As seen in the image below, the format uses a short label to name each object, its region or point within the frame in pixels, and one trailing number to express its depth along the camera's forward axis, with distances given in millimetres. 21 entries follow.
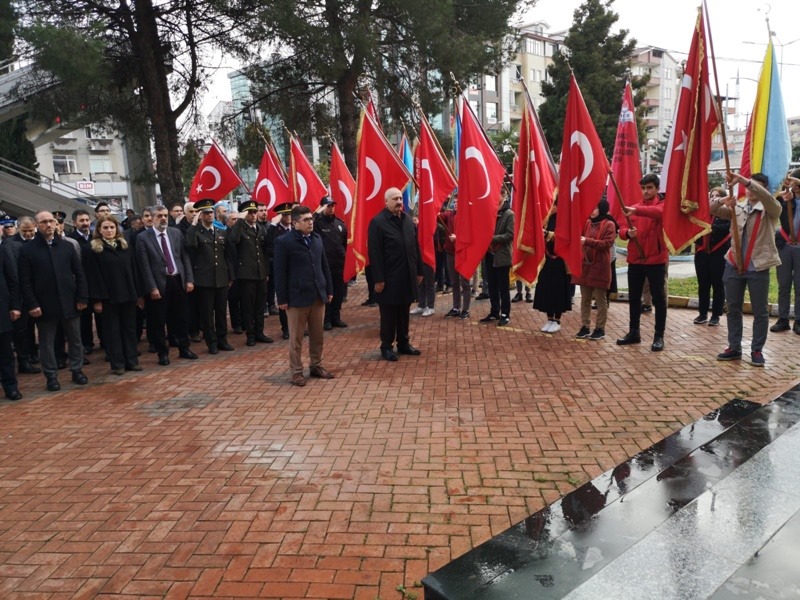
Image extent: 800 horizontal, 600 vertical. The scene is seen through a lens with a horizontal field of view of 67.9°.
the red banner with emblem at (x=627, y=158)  8570
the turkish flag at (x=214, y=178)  11883
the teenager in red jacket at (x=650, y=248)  7348
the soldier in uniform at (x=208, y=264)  8375
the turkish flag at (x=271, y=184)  12469
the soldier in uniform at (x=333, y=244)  9688
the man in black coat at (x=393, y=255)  7539
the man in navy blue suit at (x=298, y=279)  6754
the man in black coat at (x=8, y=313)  6597
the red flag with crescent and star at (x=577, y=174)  7203
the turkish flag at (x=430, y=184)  8688
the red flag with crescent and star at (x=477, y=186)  8234
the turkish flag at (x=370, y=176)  8617
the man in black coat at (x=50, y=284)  6898
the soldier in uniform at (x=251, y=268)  8945
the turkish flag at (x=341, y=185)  10859
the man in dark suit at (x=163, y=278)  7824
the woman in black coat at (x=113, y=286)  7434
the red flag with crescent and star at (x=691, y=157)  6262
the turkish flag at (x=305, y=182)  11586
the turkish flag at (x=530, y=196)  7996
